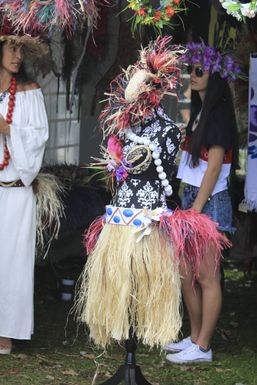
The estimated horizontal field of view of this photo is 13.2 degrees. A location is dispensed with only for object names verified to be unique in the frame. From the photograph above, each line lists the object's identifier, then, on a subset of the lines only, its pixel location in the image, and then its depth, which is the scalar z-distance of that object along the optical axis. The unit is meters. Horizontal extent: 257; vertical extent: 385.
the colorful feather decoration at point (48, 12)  5.38
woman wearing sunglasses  6.13
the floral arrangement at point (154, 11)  5.23
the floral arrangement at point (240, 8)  4.99
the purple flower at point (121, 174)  5.45
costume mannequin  5.31
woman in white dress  6.31
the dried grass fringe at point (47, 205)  6.76
